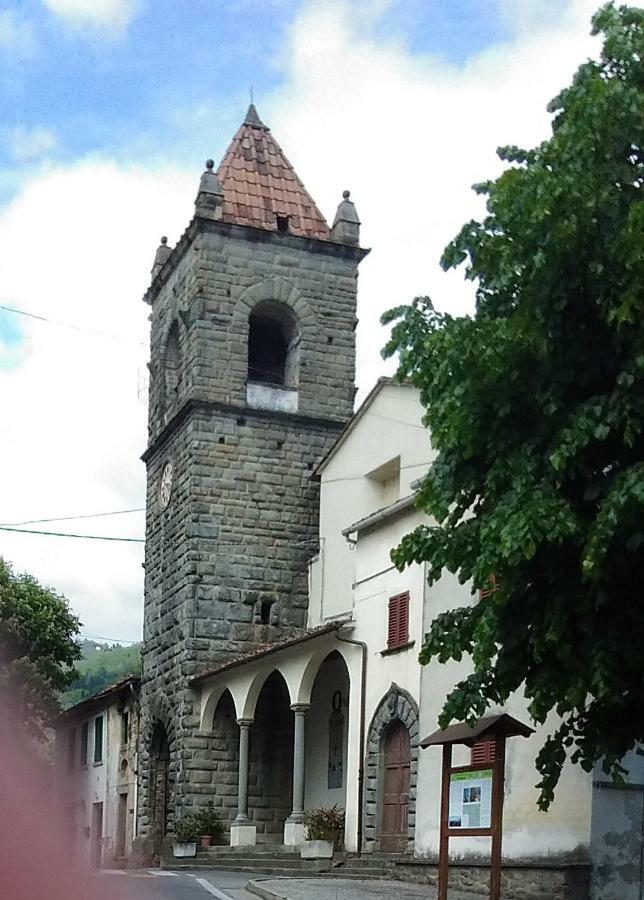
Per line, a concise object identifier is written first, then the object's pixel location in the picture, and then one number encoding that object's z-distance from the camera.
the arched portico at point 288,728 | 23.75
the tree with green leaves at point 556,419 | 8.58
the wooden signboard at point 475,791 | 11.11
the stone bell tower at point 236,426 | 28.12
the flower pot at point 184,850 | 25.19
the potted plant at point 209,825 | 25.79
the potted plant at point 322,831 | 21.36
